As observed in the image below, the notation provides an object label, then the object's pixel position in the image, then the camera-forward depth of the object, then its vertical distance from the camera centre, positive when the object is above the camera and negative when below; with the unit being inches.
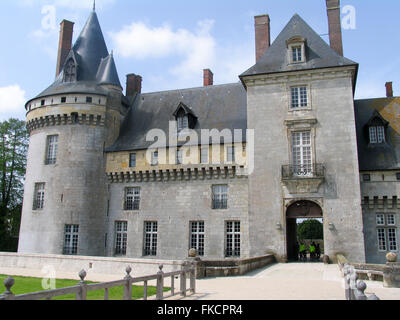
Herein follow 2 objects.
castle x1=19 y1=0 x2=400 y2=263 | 792.9 +155.1
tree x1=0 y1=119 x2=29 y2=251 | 1270.9 +191.2
